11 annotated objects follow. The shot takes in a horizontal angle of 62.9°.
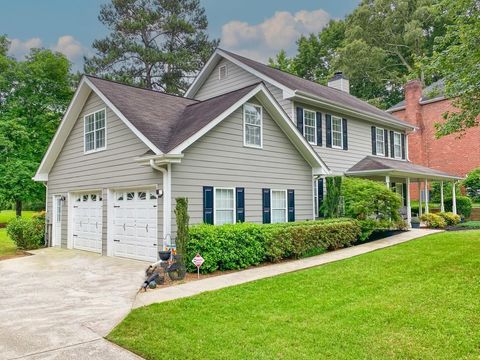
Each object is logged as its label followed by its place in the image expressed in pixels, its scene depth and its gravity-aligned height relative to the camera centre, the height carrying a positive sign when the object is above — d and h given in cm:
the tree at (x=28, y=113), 2177 +537
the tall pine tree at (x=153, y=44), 3406 +1368
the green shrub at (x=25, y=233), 1511 -134
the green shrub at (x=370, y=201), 1507 -31
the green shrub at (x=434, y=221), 1800 -134
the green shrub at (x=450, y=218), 1902 -129
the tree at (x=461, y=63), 945 +325
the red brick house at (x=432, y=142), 2620 +350
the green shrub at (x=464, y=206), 2275 -86
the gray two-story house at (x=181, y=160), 1094 +115
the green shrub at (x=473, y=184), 2464 +45
